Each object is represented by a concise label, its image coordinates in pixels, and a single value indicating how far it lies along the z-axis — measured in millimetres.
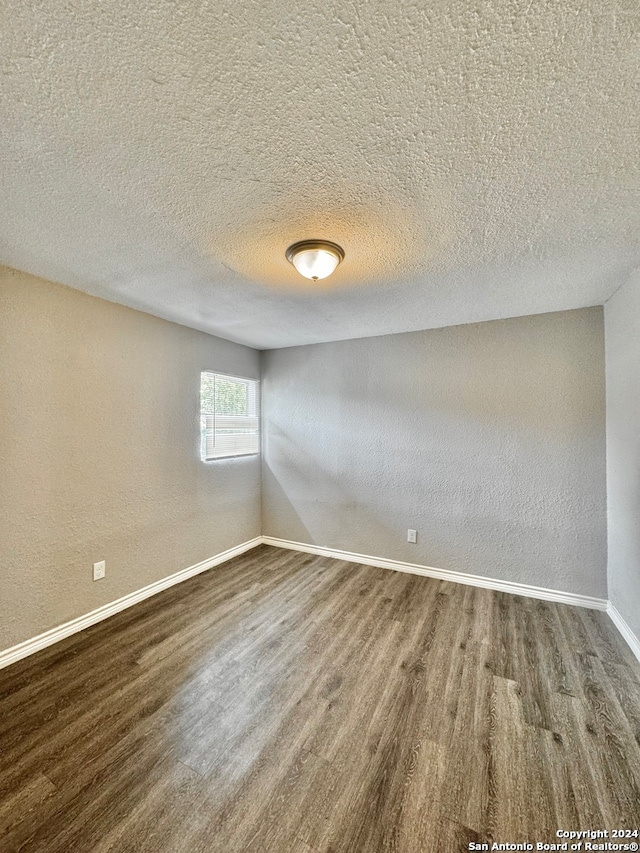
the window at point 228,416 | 3418
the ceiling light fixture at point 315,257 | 1686
